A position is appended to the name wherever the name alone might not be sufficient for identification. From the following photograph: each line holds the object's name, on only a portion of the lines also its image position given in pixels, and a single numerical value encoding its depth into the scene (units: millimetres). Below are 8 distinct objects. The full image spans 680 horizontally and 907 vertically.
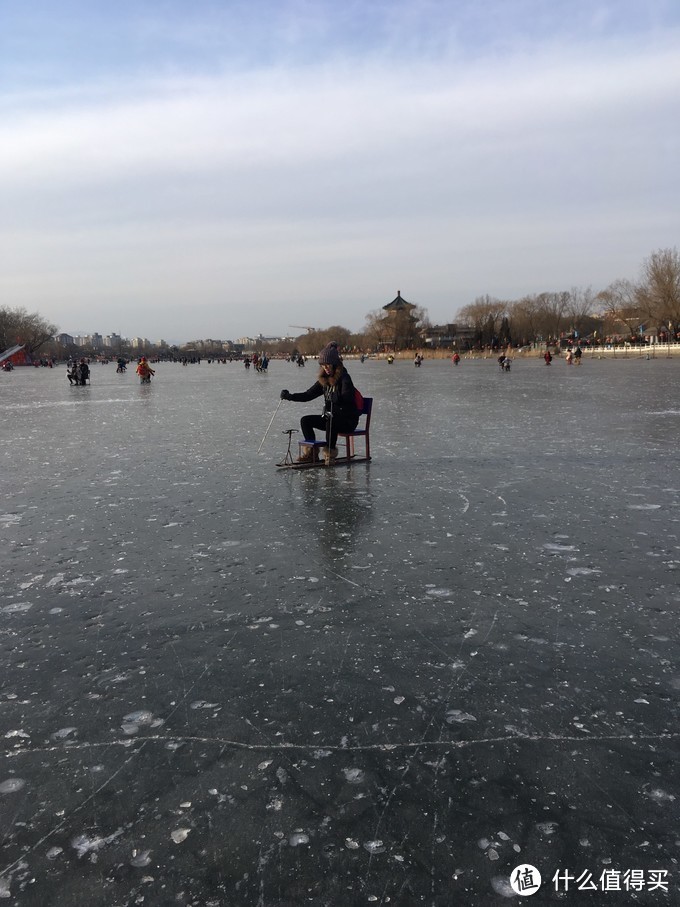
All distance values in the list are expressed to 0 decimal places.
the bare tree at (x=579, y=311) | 129750
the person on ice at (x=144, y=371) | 36094
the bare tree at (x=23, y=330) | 118000
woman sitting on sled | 8156
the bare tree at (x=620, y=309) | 93750
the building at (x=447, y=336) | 135750
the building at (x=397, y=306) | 127250
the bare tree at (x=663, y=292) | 71688
